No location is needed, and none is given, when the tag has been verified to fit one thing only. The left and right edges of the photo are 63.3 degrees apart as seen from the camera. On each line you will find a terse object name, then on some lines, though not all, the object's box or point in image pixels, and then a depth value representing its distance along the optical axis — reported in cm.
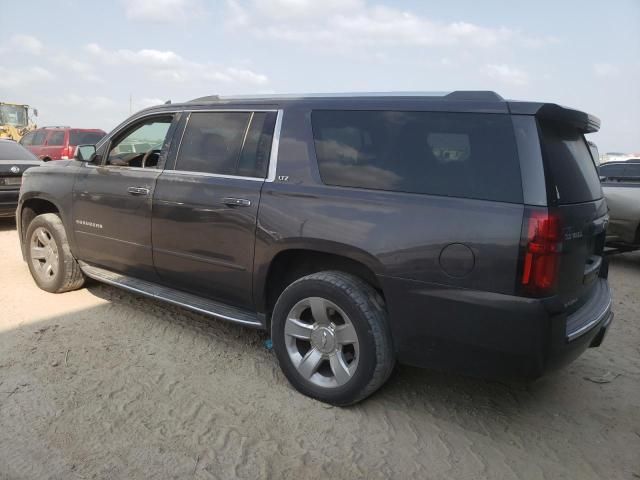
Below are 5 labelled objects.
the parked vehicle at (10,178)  796
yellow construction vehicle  2212
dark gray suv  247
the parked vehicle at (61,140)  1505
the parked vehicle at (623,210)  696
